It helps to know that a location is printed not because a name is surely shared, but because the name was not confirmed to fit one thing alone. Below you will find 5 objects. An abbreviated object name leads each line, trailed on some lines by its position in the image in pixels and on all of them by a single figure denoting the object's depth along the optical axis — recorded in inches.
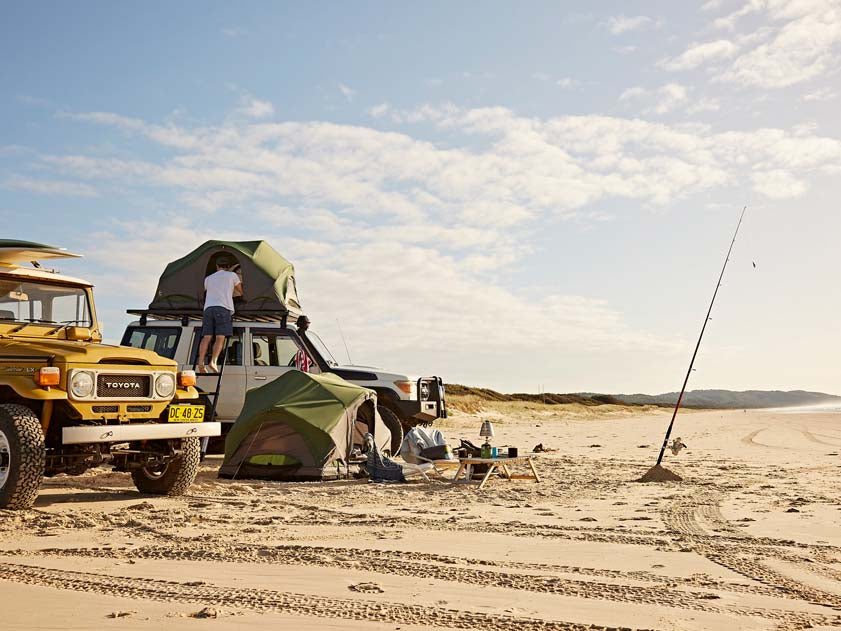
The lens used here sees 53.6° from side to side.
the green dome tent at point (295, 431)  443.5
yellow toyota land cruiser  308.8
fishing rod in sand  478.2
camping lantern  437.4
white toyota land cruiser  522.3
